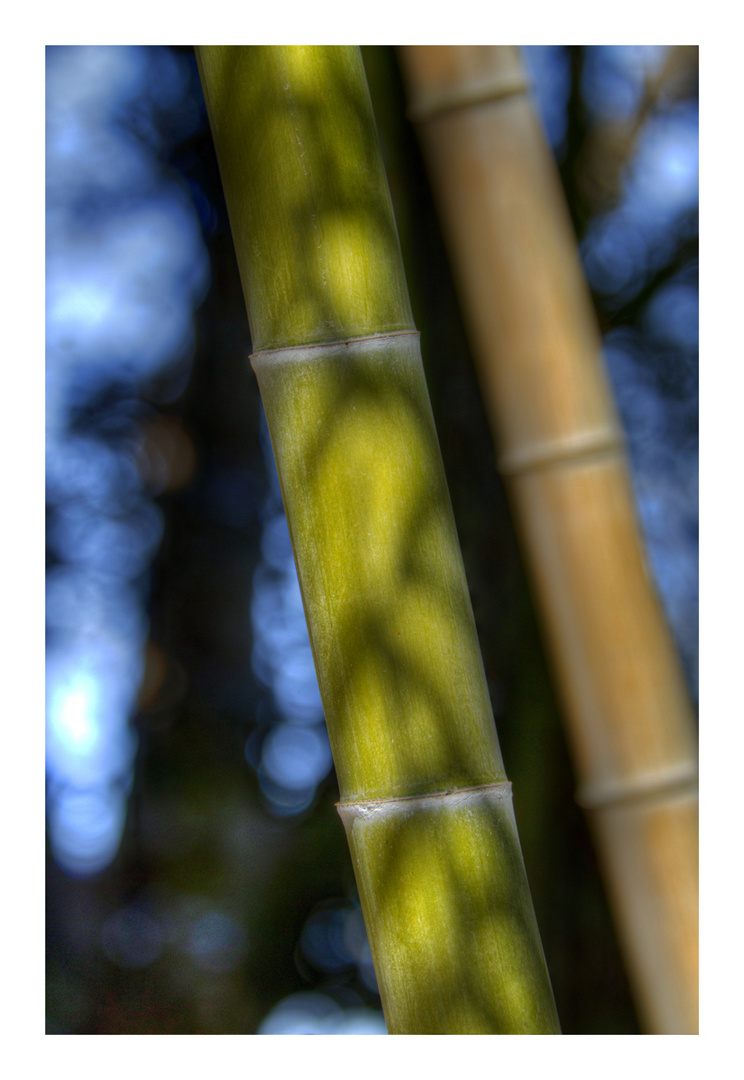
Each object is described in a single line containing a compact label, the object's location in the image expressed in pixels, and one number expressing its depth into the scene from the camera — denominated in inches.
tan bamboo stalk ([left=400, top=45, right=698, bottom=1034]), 91.3
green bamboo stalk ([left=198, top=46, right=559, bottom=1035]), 86.5
